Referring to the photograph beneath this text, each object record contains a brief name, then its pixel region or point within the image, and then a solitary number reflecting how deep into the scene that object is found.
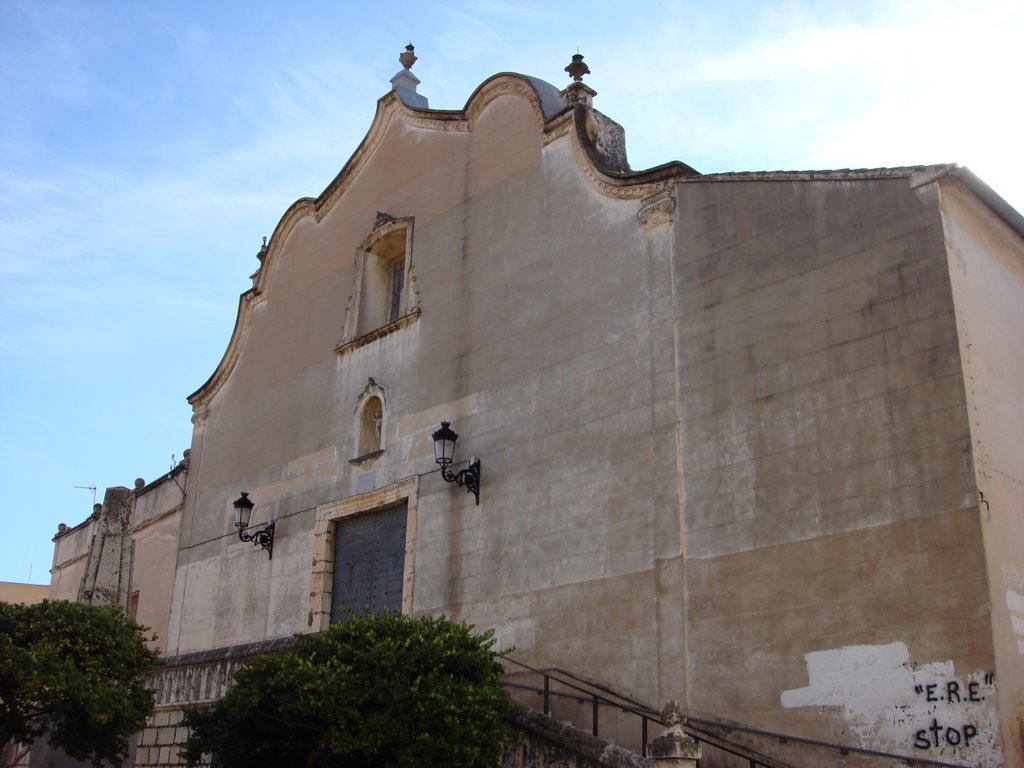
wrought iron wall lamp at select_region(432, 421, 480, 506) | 16.56
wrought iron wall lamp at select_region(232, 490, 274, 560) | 20.17
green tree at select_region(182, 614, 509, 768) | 11.27
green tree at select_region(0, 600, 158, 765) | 13.09
